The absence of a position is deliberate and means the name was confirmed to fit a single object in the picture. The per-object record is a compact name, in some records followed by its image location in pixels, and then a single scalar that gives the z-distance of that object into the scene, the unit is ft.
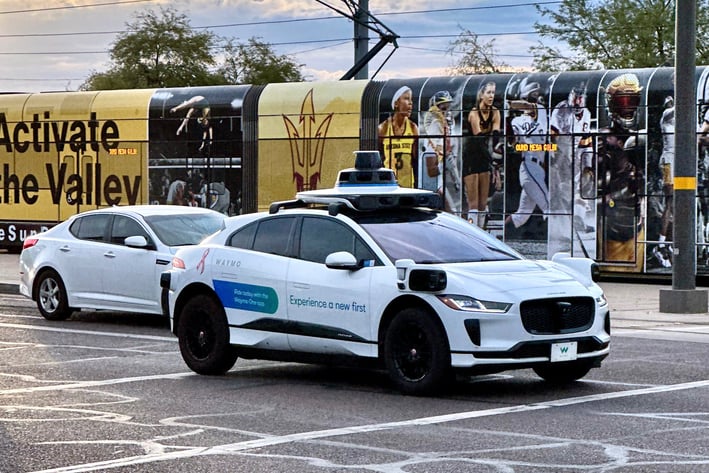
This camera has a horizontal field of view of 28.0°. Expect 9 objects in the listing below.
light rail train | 77.10
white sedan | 56.95
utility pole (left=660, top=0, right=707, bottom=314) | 64.03
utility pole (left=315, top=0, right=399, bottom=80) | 92.07
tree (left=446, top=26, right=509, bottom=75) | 204.99
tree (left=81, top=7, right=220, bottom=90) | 256.11
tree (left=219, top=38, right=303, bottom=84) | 266.16
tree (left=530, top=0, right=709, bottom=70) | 189.06
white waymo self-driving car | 35.91
